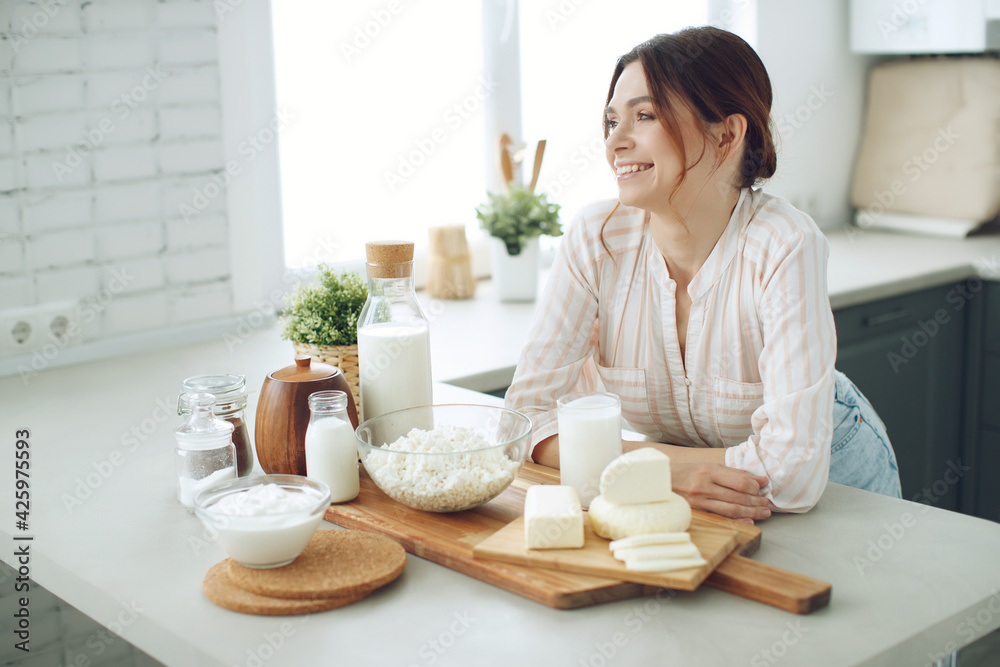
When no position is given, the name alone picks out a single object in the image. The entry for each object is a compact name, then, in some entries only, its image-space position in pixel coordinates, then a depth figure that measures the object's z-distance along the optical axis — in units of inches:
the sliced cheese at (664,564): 39.5
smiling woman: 52.1
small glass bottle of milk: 49.1
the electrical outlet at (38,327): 76.9
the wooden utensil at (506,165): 109.6
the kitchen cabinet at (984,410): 112.9
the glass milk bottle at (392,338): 53.3
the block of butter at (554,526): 41.8
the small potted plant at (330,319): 60.7
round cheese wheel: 41.7
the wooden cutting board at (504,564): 39.2
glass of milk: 46.9
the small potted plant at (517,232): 102.2
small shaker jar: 49.4
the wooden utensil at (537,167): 105.1
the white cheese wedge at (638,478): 41.6
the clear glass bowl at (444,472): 46.1
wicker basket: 61.1
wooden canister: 51.7
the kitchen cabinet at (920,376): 108.6
